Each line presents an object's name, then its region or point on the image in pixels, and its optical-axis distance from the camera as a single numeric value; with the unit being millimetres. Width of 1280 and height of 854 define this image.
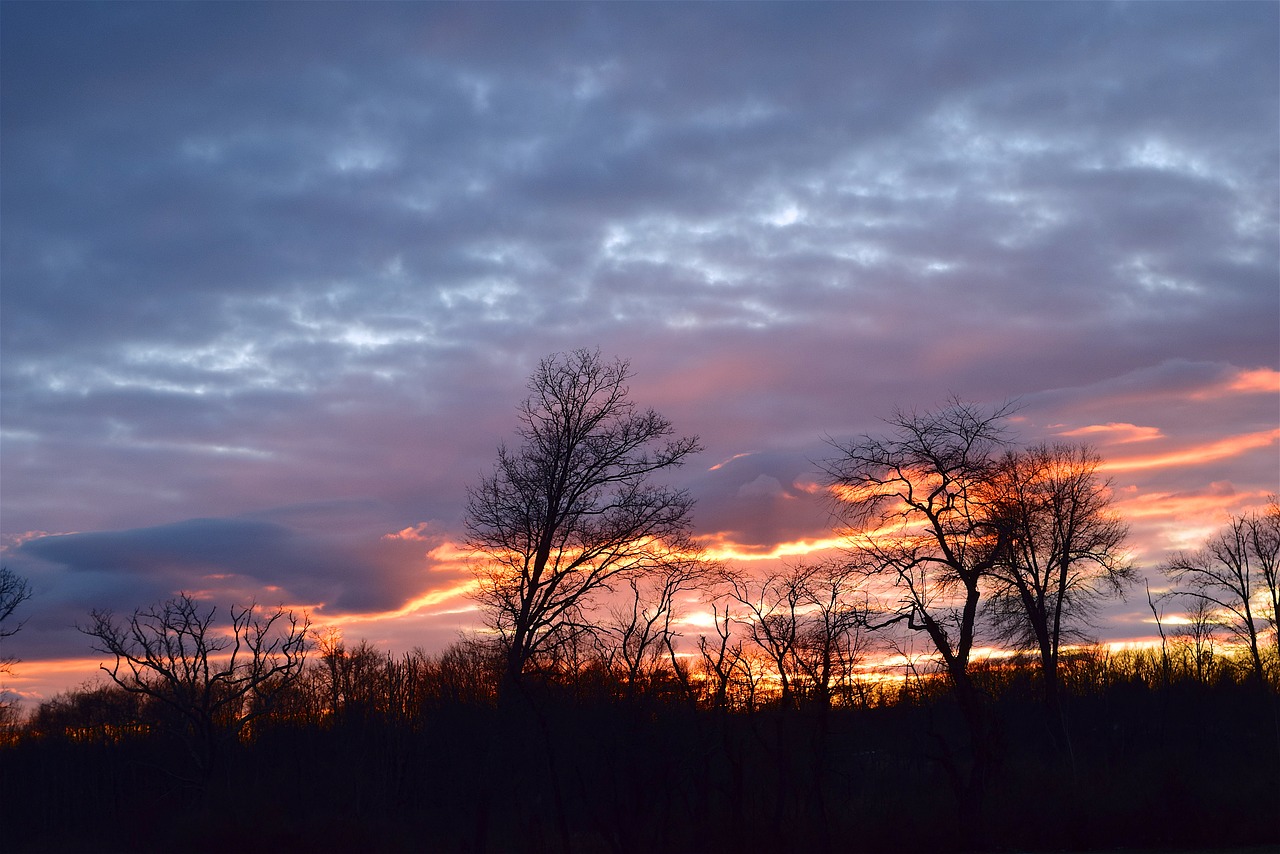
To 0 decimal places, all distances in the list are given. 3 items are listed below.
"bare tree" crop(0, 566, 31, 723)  49062
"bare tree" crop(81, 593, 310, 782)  45719
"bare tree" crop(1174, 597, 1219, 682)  60000
